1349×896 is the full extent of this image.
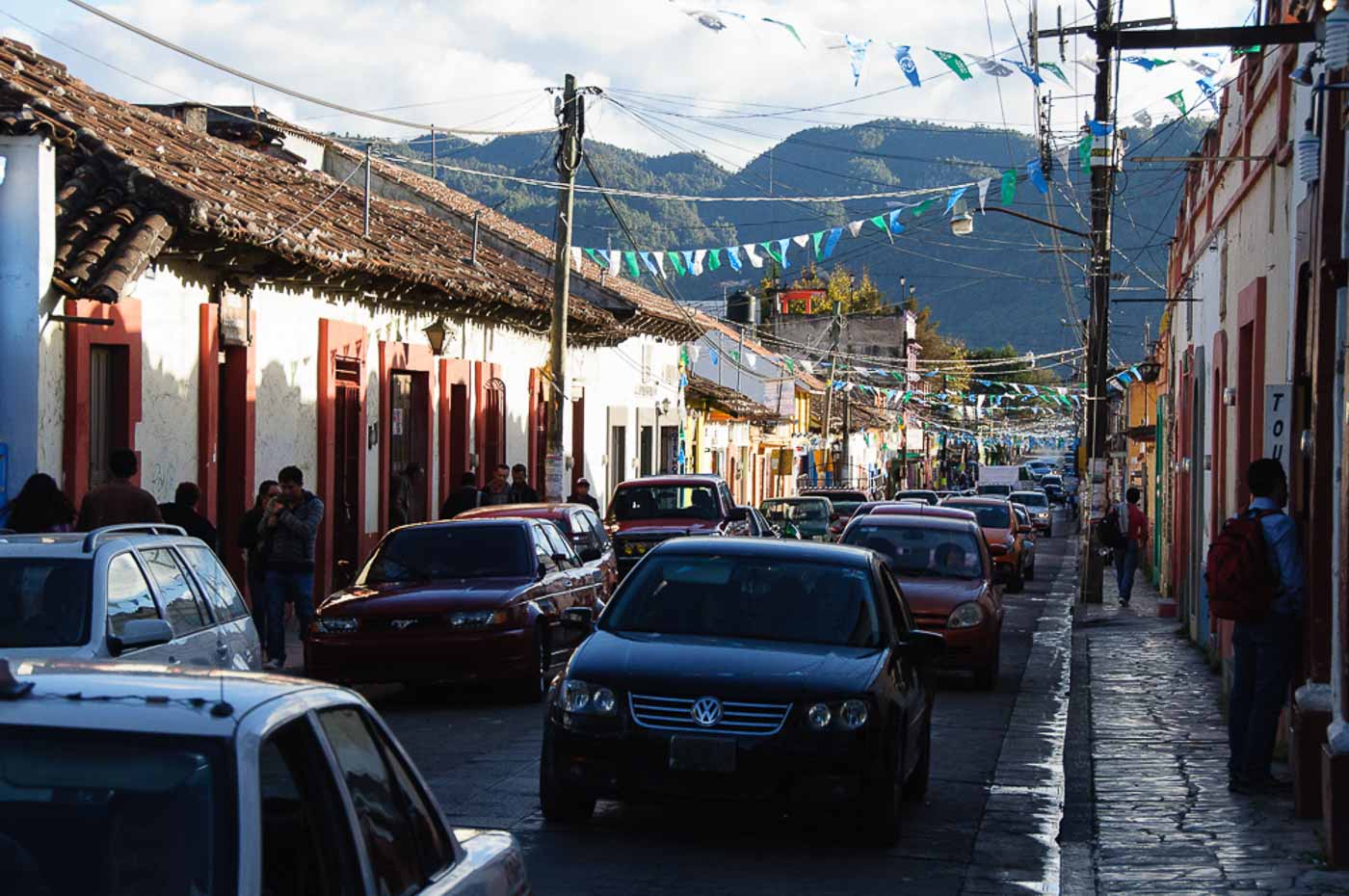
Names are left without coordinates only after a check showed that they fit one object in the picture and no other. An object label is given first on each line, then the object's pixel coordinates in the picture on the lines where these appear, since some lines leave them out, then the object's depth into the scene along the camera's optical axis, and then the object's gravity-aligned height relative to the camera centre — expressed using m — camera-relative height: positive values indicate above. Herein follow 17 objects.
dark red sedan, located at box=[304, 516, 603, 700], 14.89 -1.50
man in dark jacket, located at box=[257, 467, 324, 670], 17.48 -1.17
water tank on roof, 86.74 +6.13
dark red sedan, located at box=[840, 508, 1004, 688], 16.89 -1.38
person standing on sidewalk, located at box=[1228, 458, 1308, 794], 10.81 -1.23
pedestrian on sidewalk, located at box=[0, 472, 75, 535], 13.64 -0.60
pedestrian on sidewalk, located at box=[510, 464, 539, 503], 26.47 -0.83
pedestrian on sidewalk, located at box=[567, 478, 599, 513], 28.88 -0.96
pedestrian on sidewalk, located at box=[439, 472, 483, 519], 23.86 -0.91
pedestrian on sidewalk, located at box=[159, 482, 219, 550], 16.09 -0.74
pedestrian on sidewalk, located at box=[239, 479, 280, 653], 17.98 -1.19
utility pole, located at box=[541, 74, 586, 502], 27.56 +2.23
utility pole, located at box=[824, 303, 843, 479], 60.25 +2.61
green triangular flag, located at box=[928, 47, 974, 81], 18.70 +3.78
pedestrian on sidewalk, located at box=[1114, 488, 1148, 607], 31.50 -1.90
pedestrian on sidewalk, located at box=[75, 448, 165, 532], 14.76 -0.60
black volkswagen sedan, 9.07 -1.35
